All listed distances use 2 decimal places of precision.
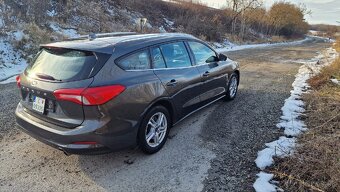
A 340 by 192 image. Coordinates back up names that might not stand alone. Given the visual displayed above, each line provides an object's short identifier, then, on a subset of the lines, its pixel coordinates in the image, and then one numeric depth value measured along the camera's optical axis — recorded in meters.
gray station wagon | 3.33
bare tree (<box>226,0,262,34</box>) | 34.73
